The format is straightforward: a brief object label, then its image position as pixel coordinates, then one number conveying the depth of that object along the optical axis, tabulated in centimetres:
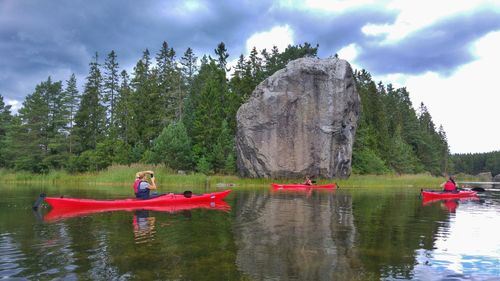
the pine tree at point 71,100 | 5128
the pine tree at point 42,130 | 4819
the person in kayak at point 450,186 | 2798
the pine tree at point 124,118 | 5144
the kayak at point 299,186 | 3372
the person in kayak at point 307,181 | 3484
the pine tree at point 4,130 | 5068
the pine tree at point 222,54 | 5900
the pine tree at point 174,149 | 4044
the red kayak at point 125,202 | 1789
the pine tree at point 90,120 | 5431
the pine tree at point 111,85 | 6512
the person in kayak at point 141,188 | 1902
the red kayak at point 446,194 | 2628
